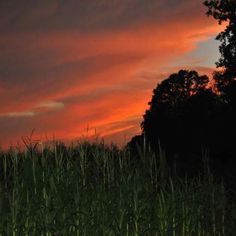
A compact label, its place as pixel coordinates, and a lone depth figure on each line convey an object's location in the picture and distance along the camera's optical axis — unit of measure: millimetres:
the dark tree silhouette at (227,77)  30594
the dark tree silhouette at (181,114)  36469
